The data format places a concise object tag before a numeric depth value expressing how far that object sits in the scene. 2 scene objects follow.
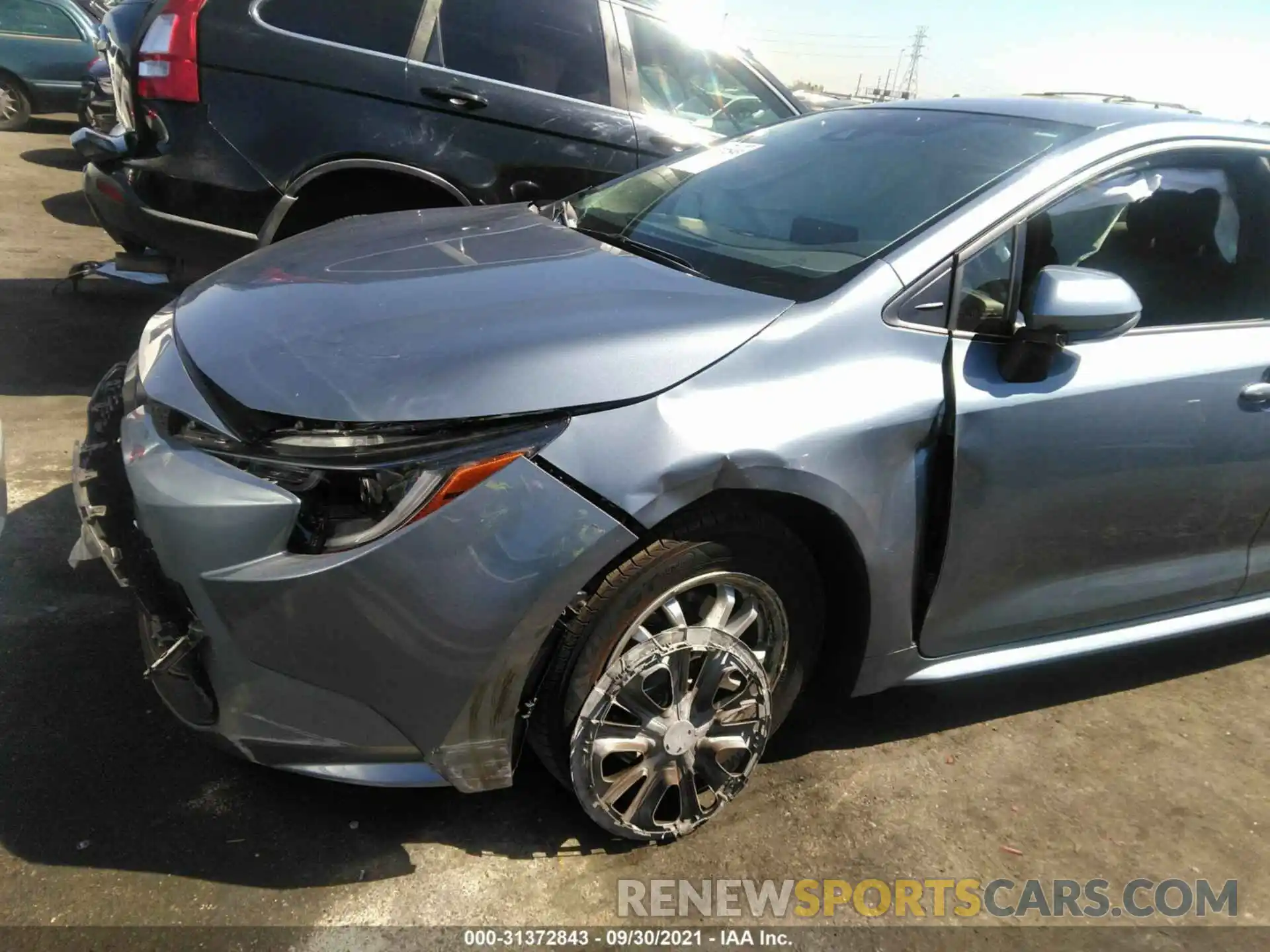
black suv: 4.01
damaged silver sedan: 1.83
